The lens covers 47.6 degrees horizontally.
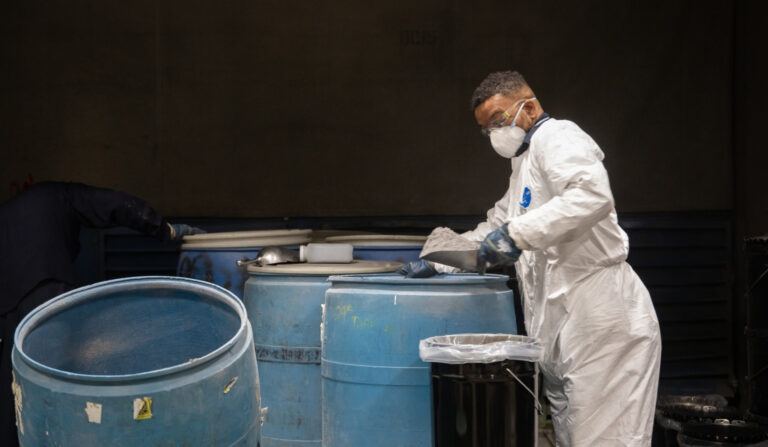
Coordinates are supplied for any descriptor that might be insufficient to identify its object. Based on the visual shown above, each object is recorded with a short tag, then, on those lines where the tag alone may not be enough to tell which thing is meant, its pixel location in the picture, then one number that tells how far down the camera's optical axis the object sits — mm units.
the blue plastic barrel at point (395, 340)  2916
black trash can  2664
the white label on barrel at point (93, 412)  2240
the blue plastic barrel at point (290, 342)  3439
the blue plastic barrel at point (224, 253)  3990
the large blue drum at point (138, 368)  2256
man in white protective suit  2791
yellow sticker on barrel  2250
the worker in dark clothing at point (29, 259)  3816
